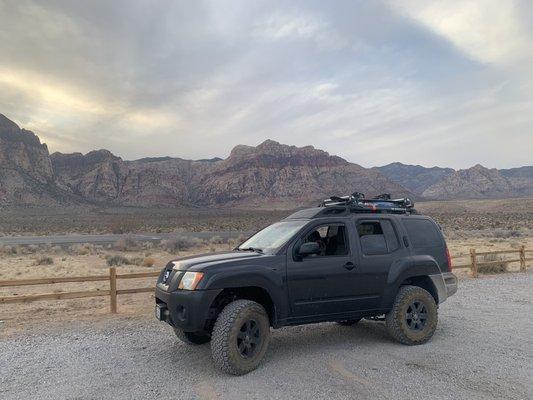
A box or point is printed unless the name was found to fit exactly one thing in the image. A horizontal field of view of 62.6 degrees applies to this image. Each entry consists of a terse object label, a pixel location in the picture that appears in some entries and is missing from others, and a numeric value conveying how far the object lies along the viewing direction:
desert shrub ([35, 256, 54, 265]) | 19.05
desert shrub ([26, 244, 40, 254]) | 24.94
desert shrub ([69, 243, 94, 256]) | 24.07
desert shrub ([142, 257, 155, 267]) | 18.58
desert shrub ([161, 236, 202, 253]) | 25.94
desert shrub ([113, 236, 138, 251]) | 26.37
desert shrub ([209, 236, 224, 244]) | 30.48
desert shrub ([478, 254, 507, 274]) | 14.25
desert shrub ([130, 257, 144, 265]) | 19.44
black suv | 5.29
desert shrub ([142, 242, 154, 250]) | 27.48
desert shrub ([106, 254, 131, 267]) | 19.05
